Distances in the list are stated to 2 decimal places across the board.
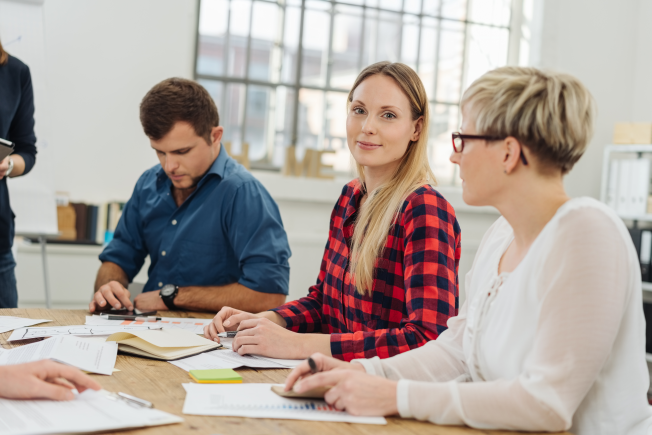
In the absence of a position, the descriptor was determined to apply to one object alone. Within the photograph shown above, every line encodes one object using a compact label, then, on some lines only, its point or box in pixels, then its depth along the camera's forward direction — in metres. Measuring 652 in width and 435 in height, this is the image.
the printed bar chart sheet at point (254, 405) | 0.95
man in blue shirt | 1.97
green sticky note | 1.12
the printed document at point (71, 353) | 1.16
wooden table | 0.89
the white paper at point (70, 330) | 1.42
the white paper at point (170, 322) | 1.61
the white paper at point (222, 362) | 1.22
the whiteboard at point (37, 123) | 3.11
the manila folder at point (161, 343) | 1.28
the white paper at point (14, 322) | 1.50
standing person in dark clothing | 2.20
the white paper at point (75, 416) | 0.84
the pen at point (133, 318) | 1.69
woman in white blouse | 0.90
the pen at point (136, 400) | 0.96
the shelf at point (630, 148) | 4.43
